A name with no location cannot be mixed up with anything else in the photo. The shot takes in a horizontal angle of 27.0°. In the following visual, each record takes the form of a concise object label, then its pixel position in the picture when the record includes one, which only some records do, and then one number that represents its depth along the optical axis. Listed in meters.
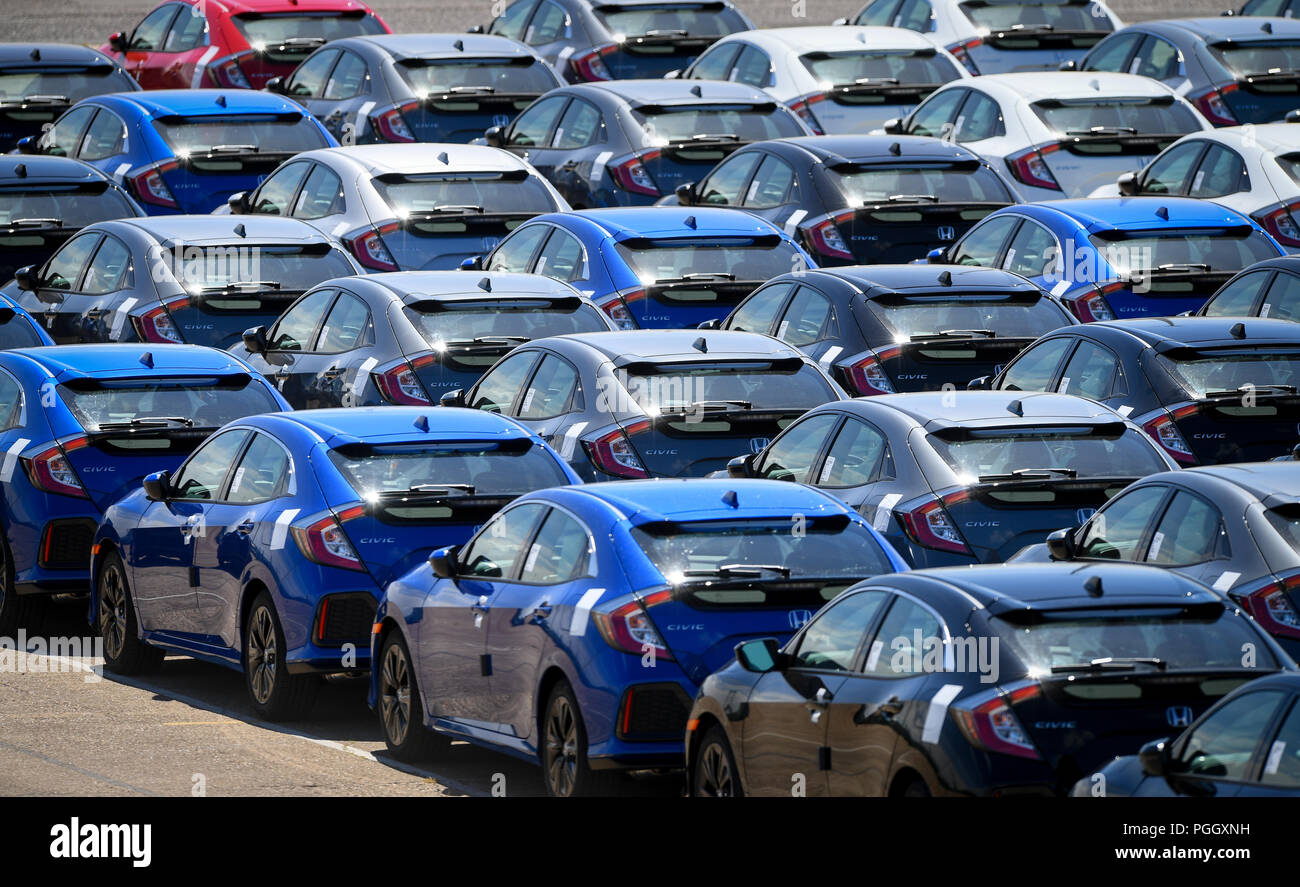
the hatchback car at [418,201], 22.38
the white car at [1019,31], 30.64
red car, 30.69
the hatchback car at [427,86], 27.52
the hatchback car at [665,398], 15.73
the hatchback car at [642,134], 25.12
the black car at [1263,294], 18.22
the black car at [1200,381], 15.41
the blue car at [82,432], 16.17
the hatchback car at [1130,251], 19.56
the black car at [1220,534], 12.23
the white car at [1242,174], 22.14
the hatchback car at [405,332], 18.14
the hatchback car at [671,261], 19.94
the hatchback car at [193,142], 25.30
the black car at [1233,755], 8.42
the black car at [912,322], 17.59
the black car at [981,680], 9.41
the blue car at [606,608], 11.31
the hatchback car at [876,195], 22.20
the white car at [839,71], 27.95
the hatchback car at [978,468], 14.06
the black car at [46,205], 23.22
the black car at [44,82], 28.67
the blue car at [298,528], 13.77
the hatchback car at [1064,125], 24.59
